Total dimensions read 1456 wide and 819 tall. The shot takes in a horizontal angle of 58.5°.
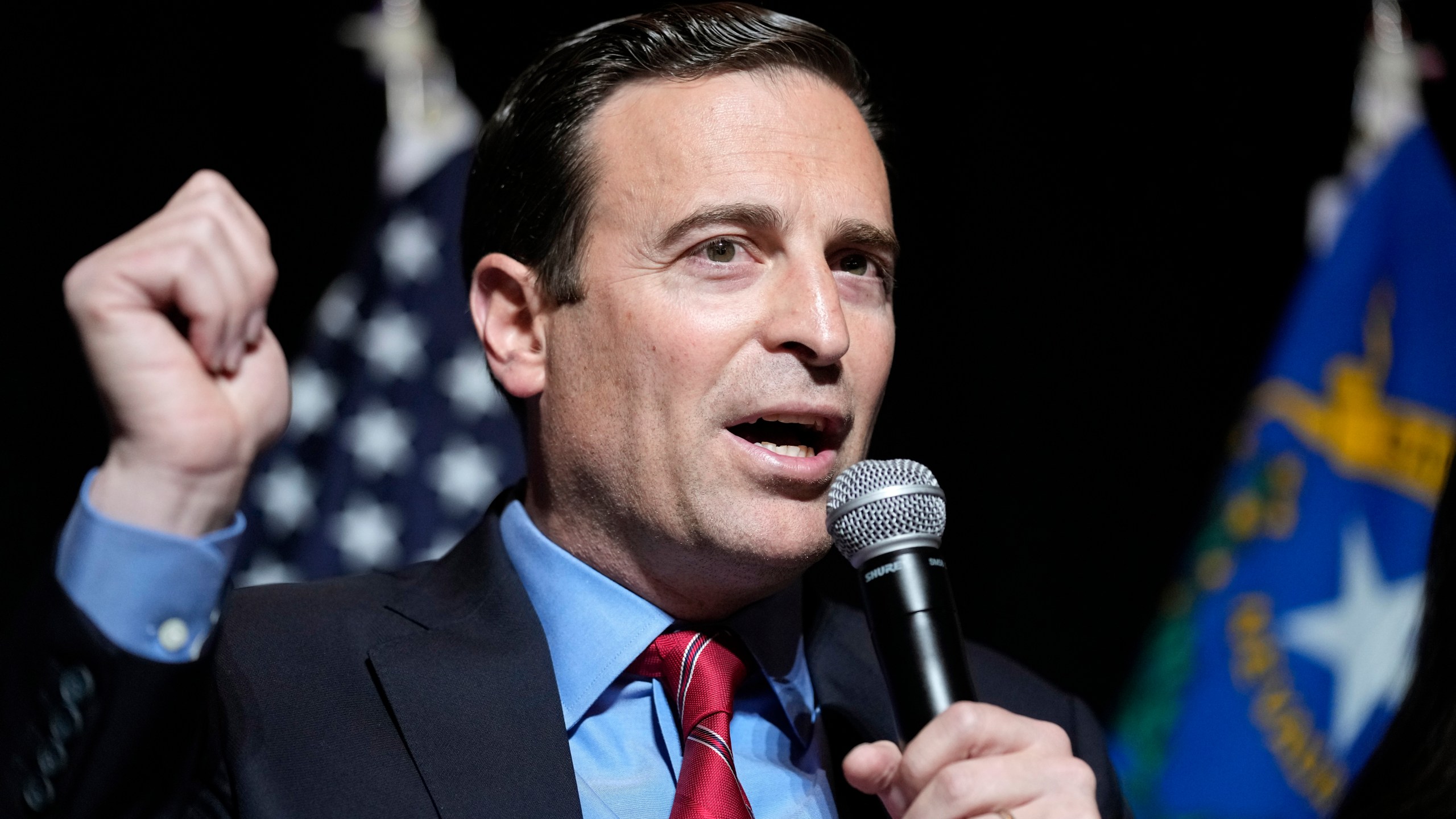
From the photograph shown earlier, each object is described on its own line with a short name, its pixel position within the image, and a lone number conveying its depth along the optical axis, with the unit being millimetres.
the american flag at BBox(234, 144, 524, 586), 2898
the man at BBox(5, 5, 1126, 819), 1157
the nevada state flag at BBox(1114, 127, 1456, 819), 3012
